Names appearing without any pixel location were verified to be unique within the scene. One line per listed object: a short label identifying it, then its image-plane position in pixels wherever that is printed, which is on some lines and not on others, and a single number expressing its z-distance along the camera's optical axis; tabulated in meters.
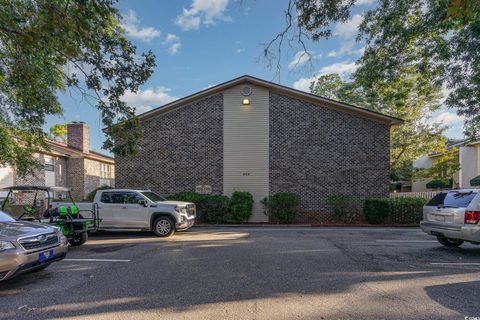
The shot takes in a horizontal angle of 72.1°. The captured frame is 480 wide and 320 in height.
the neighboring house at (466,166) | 26.06
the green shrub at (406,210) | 15.62
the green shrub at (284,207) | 16.44
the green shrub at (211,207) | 16.38
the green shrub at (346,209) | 16.16
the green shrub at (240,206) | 16.44
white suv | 7.84
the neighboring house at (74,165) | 24.33
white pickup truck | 11.30
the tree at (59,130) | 42.37
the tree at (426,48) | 11.98
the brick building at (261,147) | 17.48
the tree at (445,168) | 26.22
